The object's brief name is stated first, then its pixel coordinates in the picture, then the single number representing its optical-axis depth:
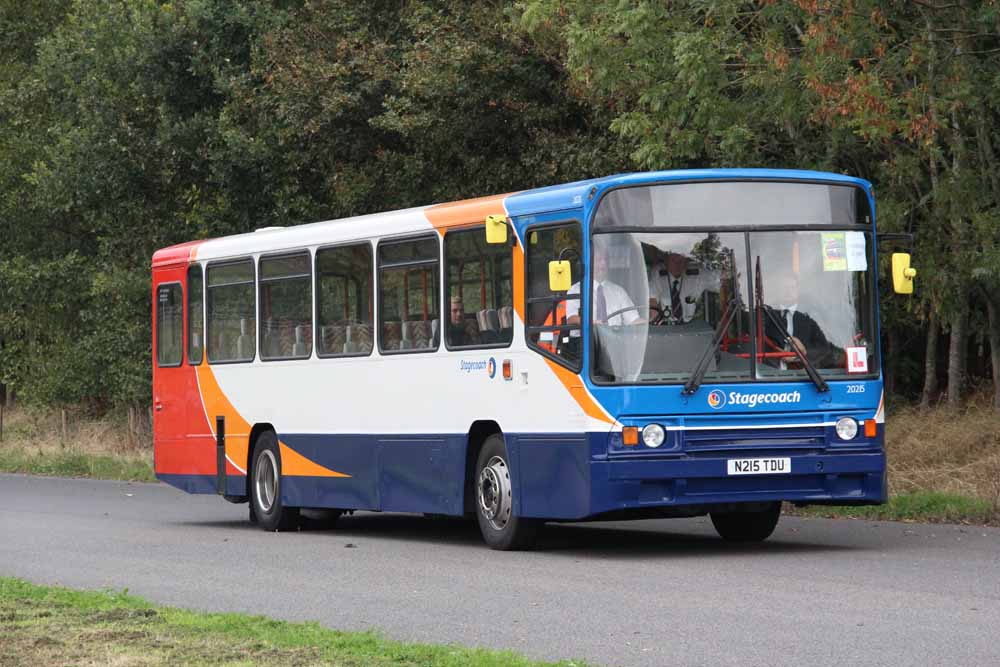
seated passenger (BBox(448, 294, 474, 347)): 17.15
